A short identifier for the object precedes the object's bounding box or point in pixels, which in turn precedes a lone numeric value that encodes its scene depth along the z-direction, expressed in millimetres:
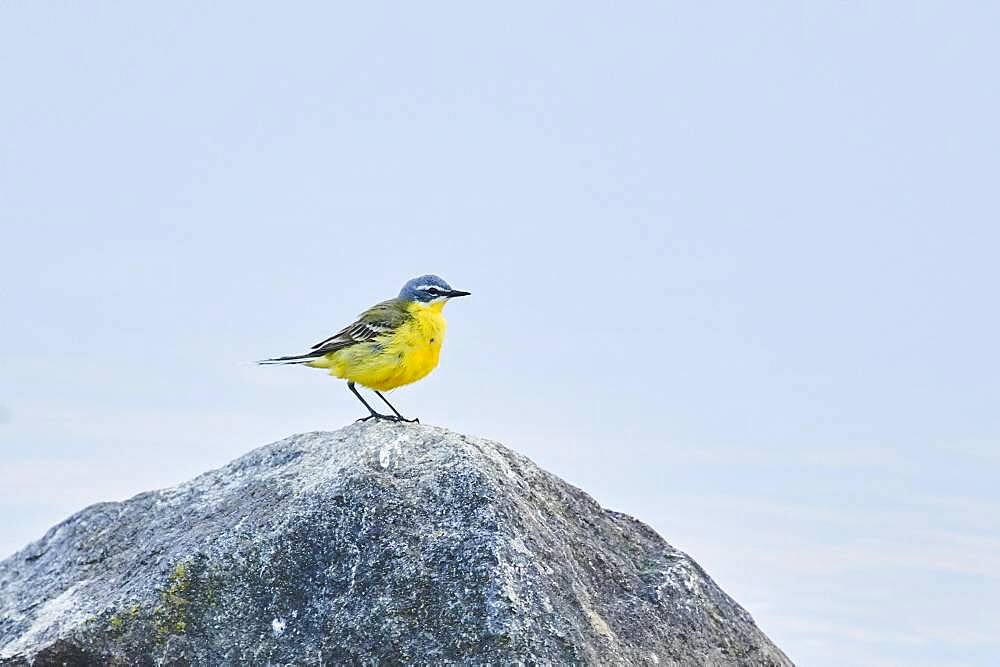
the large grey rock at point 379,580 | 13578
